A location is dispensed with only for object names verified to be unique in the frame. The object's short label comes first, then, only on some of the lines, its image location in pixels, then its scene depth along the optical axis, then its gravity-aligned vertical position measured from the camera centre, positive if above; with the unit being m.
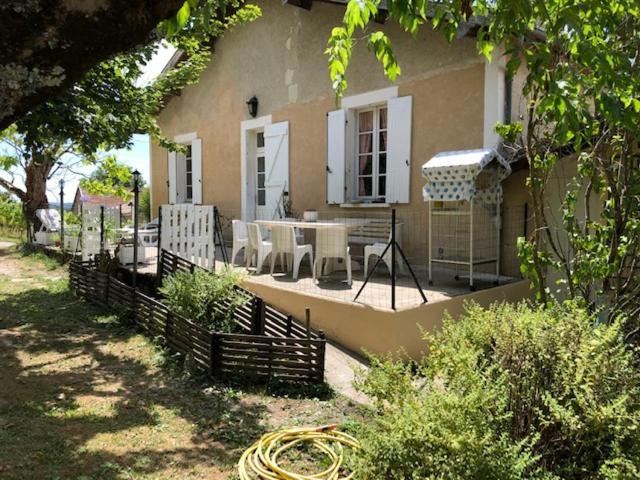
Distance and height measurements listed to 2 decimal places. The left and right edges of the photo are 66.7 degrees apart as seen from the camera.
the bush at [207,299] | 4.59 -0.82
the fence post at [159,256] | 6.20 -0.56
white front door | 9.93 +0.77
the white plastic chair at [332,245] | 5.88 -0.39
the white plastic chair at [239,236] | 7.11 -0.35
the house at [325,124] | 6.34 +1.45
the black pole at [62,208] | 10.40 +0.06
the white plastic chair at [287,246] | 6.27 -0.43
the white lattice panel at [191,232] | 6.34 -0.27
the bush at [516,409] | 1.68 -0.74
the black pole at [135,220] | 6.22 -0.11
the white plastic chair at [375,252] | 6.18 -0.49
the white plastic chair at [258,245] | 6.61 -0.44
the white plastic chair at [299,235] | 7.40 -0.34
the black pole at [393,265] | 4.57 -0.49
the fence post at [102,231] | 7.32 -0.31
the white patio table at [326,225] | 5.70 -0.14
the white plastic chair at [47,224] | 11.95 -0.34
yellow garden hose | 2.47 -1.34
